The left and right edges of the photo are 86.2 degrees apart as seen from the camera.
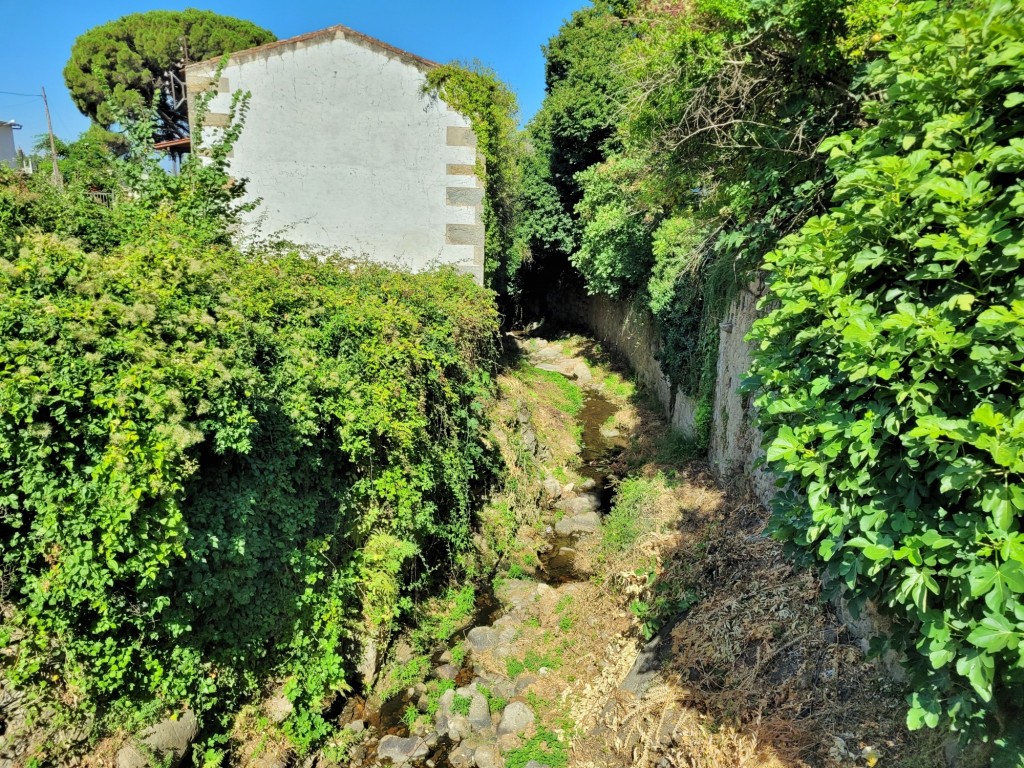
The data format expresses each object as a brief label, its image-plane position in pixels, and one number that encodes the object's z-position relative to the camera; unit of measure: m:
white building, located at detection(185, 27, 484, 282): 9.20
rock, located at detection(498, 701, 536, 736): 5.55
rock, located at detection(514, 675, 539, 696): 6.03
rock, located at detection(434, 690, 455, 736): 5.59
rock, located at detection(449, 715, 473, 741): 5.52
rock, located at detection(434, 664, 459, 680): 6.13
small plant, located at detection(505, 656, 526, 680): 6.23
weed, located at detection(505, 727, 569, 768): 5.14
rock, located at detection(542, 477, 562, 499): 9.91
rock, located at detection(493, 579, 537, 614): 7.35
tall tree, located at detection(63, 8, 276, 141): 25.41
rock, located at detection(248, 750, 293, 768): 4.57
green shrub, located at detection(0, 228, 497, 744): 3.25
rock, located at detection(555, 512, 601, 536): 9.08
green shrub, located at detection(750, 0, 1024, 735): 1.96
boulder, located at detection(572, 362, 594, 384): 17.10
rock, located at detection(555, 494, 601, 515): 9.57
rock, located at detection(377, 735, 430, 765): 5.22
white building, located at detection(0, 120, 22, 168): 32.56
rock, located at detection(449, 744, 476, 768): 5.24
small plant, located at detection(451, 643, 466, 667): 6.32
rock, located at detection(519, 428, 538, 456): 10.33
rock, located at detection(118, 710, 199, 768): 3.79
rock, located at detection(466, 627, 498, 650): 6.59
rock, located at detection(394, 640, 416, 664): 6.20
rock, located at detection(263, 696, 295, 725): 4.79
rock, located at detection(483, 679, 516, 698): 6.00
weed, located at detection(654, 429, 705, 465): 9.25
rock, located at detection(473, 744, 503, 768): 5.23
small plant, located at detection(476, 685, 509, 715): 5.81
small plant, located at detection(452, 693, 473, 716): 5.73
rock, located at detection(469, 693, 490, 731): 5.64
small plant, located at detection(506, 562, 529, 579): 7.88
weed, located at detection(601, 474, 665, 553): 7.66
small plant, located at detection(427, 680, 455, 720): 5.74
